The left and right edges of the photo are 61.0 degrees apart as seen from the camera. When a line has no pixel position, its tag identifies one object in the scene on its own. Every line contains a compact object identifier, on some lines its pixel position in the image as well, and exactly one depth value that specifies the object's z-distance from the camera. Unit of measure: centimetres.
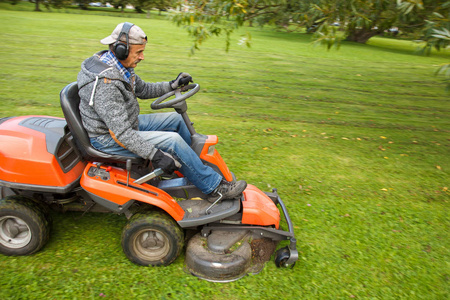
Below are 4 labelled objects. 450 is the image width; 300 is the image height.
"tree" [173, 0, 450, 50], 502
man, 278
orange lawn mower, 289
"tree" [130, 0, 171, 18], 3941
